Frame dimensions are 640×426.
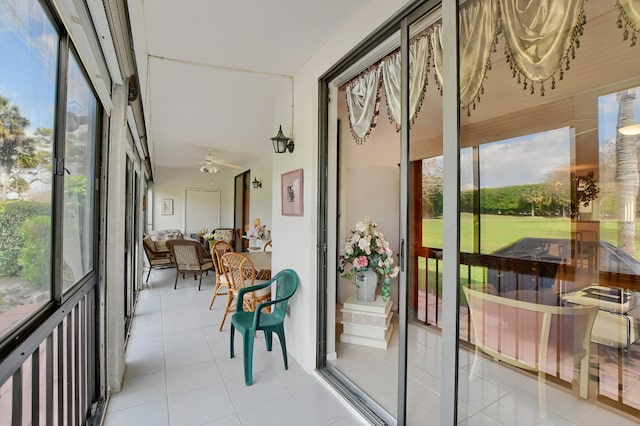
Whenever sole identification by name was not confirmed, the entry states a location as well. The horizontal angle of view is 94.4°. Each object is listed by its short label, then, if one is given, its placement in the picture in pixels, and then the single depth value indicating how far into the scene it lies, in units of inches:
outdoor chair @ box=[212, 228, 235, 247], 298.2
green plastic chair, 87.5
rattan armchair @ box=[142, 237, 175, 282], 221.9
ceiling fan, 255.2
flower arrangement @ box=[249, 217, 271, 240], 195.3
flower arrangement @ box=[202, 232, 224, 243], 237.0
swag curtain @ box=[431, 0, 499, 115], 52.7
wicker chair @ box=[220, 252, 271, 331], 123.0
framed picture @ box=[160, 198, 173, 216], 332.8
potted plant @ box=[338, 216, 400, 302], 121.0
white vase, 122.7
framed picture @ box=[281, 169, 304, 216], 99.4
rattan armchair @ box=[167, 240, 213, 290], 200.2
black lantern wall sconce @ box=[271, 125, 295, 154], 105.7
